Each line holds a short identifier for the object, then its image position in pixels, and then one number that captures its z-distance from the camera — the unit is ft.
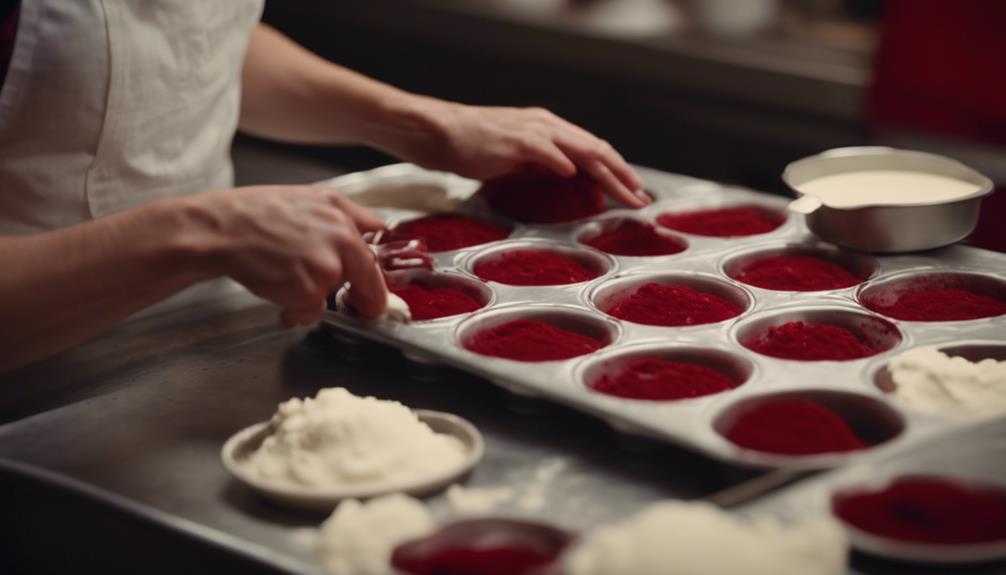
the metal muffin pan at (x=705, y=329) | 3.44
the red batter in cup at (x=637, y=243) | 4.14
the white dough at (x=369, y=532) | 3.21
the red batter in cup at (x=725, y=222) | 4.19
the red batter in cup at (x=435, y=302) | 3.84
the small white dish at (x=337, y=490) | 3.33
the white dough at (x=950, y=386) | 3.51
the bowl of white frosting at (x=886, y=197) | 3.99
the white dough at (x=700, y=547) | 3.06
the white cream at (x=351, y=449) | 3.36
